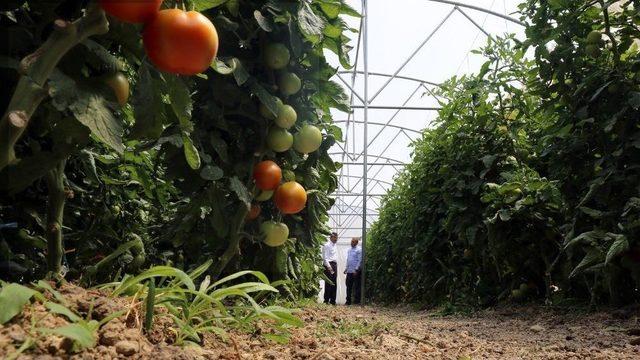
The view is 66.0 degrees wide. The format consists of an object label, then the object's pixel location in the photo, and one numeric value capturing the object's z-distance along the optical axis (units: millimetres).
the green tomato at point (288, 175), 2123
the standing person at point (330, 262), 9000
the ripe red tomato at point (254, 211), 2088
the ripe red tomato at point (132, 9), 840
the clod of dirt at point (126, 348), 923
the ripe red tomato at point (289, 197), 1987
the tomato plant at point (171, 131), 969
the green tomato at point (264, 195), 2040
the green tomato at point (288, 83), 1980
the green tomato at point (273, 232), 2072
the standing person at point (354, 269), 9445
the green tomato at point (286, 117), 1918
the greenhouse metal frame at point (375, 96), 7438
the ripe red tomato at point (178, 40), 954
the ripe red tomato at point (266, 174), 1915
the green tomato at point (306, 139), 2051
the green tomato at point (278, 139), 1949
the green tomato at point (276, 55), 1891
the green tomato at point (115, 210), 2320
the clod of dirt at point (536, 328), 2449
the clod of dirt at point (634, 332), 2080
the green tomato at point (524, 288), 3518
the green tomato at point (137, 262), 2354
